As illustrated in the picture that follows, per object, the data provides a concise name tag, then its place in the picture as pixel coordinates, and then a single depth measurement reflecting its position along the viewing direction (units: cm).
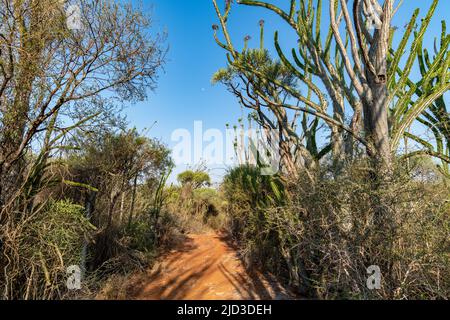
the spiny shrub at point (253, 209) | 465
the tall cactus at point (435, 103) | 342
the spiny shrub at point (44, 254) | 296
